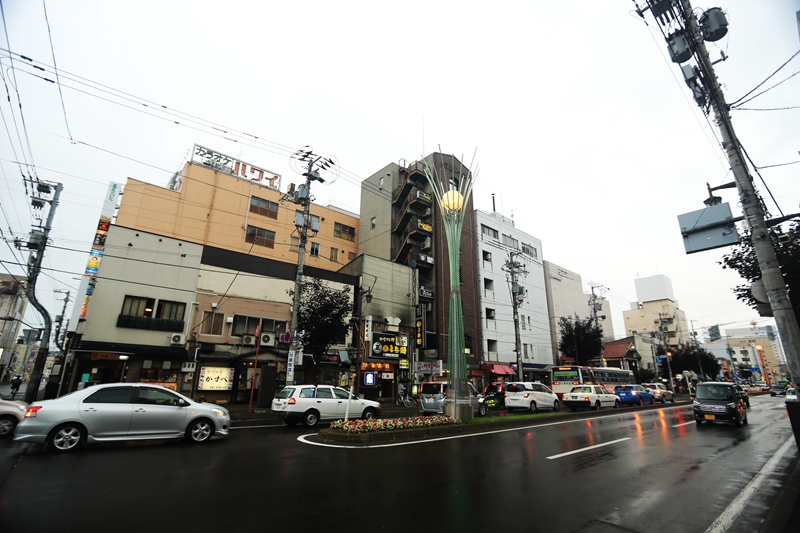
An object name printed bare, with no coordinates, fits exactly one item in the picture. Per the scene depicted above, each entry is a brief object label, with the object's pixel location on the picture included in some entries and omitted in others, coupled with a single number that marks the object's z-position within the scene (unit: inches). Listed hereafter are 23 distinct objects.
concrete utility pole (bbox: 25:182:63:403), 765.3
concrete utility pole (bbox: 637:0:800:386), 359.3
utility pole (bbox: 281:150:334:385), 817.1
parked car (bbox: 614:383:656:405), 1202.0
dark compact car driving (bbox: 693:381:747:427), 603.8
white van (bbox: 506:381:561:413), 896.9
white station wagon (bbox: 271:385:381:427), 577.6
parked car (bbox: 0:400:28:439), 412.7
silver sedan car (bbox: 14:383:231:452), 339.9
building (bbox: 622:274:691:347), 3599.9
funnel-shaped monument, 557.6
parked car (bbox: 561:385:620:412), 972.6
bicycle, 1091.5
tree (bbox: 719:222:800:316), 522.3
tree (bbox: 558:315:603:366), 1802.4
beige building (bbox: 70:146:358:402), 906.1
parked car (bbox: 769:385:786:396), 1955.2
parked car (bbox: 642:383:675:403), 1342.3
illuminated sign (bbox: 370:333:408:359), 1257.3
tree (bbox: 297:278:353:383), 964.0
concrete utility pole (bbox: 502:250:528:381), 1238.5
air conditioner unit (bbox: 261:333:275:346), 1034.7
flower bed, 423.2
